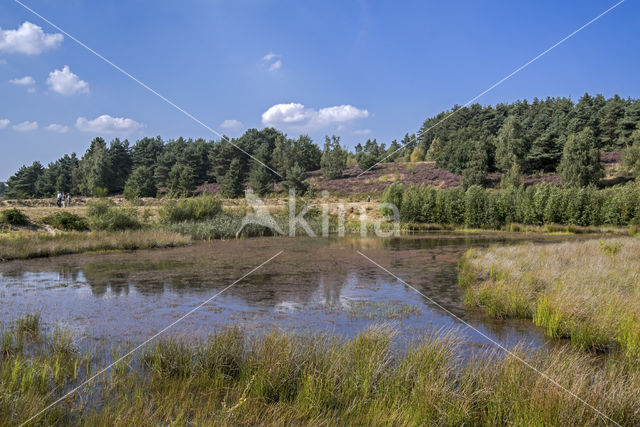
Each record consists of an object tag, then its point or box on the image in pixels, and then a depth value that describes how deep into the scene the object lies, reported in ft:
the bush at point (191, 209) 105.50
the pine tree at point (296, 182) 172.86
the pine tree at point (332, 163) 196.34
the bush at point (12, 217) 88.89
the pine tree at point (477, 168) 185.26
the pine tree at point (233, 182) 195.42
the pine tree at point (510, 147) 198.59
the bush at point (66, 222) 90.99
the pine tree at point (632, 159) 157.53
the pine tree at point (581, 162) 163.94
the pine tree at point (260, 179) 189.98
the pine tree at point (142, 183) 202.27
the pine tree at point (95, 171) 220.02
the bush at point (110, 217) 89.71
